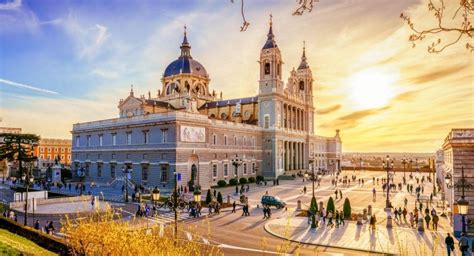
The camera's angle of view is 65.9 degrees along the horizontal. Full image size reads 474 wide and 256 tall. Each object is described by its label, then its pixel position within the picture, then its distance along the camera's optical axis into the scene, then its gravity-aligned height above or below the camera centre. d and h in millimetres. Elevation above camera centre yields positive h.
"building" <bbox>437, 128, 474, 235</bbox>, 24844 -513
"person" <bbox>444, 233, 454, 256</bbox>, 17844 -4558
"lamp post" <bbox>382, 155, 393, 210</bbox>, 33212 -4978
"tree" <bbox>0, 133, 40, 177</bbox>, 51531 +485
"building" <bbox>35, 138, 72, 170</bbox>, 100188 +68
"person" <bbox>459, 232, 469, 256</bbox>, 14867 -3868
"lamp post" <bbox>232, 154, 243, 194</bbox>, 56106 -2879
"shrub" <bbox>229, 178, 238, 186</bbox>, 56312 -4986
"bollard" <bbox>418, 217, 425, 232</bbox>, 24953 -5224
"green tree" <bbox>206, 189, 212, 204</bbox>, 36166 -4829
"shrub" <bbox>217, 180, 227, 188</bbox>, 53375 -4918
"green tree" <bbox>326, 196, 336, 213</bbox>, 28164 -4394
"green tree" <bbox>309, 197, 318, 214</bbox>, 26738 -4275
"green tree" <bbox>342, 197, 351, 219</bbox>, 29344 -4899
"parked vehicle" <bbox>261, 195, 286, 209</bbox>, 34684 -4936
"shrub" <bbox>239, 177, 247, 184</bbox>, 59438 -5028
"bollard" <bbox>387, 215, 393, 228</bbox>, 25802 -5156
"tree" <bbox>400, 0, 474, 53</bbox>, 5836 +1942
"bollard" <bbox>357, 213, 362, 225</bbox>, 26991 -5164
